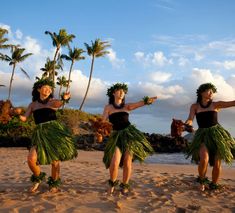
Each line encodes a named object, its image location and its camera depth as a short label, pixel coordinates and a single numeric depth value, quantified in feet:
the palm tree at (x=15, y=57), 141.28
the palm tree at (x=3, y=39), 111.04
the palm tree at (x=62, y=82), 172.45
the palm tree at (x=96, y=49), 129.70
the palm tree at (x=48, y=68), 151.84
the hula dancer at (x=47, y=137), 20.59
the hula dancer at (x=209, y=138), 21.76
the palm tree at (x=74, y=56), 139.95
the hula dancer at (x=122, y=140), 21.11
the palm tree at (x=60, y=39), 128.36
